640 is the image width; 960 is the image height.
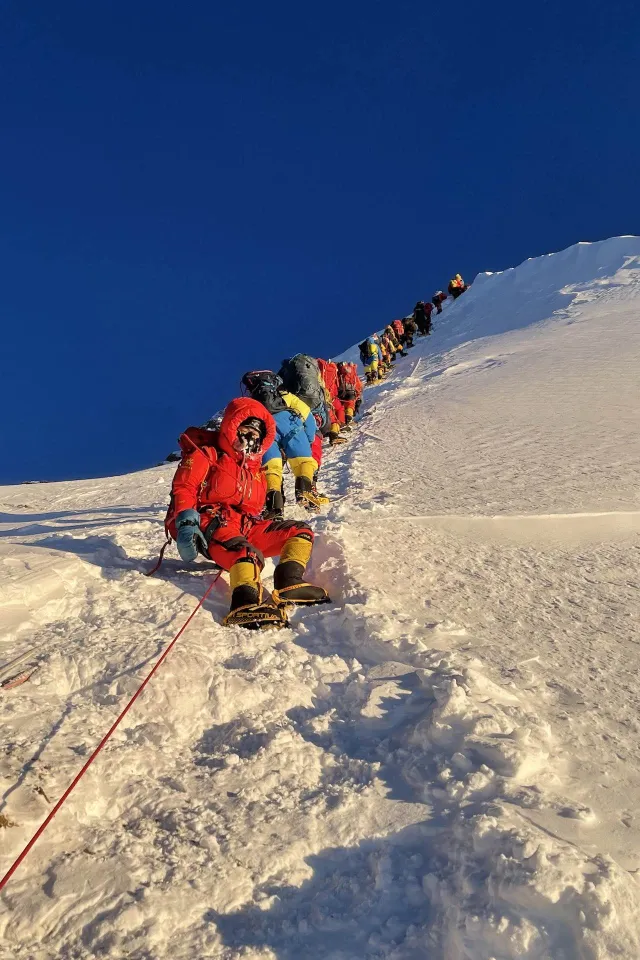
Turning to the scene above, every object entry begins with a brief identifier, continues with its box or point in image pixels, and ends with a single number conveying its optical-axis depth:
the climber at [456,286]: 28.75
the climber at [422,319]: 24.07
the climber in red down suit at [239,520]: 2.98
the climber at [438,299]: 28.38
